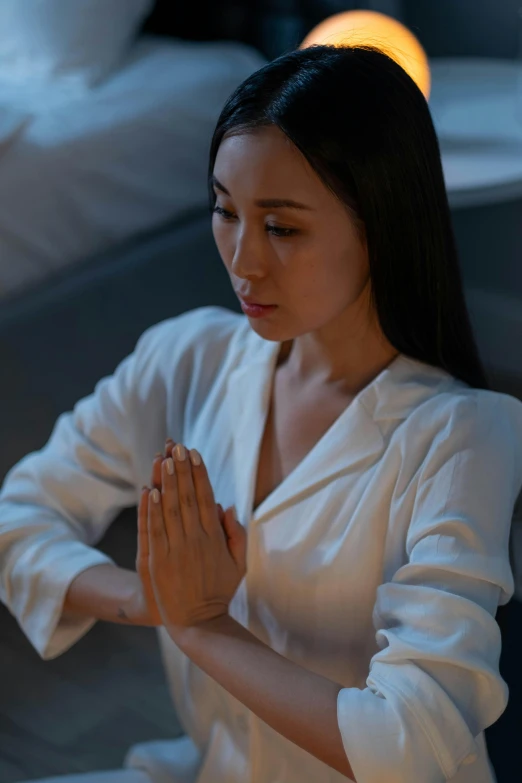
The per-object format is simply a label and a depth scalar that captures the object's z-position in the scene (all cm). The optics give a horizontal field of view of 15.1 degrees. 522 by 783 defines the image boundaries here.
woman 160
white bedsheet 277
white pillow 327
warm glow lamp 264
